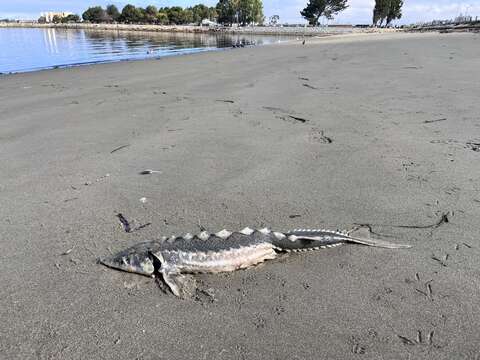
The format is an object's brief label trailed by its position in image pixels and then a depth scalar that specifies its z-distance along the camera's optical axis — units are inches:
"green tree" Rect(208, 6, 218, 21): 5826.8
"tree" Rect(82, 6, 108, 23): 6166.3
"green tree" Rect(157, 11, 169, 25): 5654.5
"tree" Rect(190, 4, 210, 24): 5792.3
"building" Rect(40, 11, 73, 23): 7381.9
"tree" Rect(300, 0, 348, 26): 4473.4
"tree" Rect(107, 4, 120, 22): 6225.4
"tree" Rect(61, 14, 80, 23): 6796.3
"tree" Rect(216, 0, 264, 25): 4913.9
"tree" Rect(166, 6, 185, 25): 5634.8
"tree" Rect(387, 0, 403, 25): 4106.8
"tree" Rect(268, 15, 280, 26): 5700.8
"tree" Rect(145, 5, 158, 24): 5812.0
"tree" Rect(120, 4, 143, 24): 5861.2
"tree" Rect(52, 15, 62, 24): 6865.2
